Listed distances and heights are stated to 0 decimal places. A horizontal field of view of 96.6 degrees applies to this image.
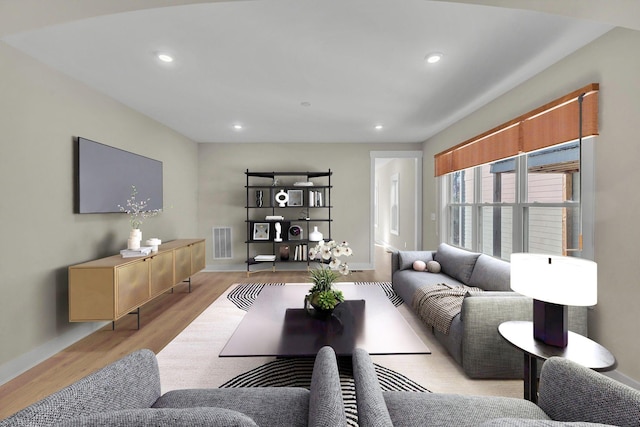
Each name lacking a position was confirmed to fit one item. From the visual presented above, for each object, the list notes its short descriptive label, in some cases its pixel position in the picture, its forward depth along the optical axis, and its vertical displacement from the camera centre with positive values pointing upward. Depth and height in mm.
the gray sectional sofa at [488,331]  2033 -883
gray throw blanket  2375 -838
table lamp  1466 -409
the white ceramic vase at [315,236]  5152 -445
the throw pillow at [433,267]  3611 -710
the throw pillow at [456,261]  3178 -604
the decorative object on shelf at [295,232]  5332 -381
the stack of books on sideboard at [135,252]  2920 -418
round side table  1430 -752
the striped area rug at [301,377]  1952 -1204
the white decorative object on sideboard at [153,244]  3278 -373
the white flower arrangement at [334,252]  2346 -337
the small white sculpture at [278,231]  5211 -353
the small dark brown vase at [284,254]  5339 -793
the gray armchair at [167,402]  683 -617
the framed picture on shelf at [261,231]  5336 -359
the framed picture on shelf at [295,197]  5383 +277
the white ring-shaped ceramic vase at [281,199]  5227 +233
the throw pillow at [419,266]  3678 -708
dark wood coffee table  1721 -827
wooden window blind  2115 +755
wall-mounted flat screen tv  2727 +390
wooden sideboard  2469 -684
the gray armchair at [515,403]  899 -692
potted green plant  2211 -600
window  2484 +82
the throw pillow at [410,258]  3840 -636
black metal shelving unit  5234 -27
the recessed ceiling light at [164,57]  2275 +1260
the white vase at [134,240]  3059 -299
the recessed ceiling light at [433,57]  2279 +1256
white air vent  5434 -612
